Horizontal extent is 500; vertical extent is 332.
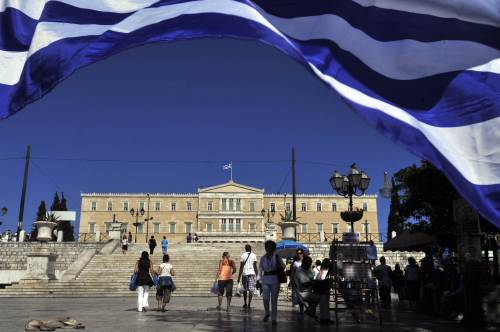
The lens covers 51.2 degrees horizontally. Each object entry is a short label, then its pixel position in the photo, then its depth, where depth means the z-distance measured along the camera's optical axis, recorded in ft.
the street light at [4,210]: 128.10
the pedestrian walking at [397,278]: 57.08
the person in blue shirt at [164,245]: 91.86
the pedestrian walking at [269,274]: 28.04
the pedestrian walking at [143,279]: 35.04
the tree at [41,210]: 242.37
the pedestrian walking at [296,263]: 39.05
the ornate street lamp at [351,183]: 46.37
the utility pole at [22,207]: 133.18
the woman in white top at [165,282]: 35.78
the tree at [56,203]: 253.03
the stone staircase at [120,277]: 61.57
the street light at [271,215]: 271.28
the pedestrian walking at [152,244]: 92.19
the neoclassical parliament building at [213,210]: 284.00
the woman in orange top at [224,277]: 36.50
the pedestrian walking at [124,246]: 93.86
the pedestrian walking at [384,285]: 44.91
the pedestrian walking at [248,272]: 37.60
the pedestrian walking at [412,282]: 42.68
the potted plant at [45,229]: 77.51
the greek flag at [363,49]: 11.09
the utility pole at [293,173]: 129.53
